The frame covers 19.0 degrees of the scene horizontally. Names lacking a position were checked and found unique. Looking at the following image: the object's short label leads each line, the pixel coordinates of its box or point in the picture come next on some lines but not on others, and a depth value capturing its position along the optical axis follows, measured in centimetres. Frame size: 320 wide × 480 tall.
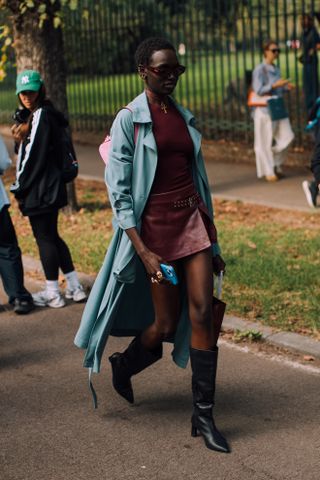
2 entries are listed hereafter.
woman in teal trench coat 468
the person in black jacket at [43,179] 724
